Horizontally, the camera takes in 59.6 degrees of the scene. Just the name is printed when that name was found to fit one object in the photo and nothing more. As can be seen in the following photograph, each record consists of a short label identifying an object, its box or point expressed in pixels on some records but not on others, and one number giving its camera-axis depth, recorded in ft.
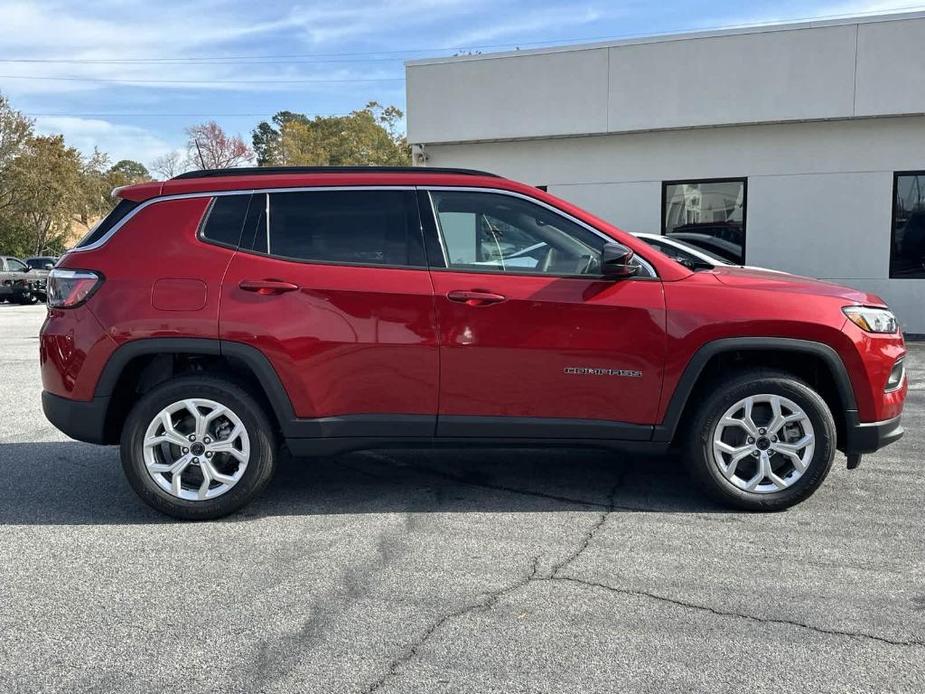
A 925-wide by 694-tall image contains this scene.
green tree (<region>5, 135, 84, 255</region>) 123.65
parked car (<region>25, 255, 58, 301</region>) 88.07
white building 42.01
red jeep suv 14.55
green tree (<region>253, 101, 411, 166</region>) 187.62
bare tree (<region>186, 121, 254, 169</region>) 208.85
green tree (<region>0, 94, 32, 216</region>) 122.21
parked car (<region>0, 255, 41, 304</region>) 85.46
